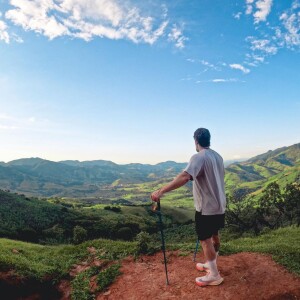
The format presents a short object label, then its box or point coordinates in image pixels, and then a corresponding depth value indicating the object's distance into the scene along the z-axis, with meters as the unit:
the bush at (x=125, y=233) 64.52
